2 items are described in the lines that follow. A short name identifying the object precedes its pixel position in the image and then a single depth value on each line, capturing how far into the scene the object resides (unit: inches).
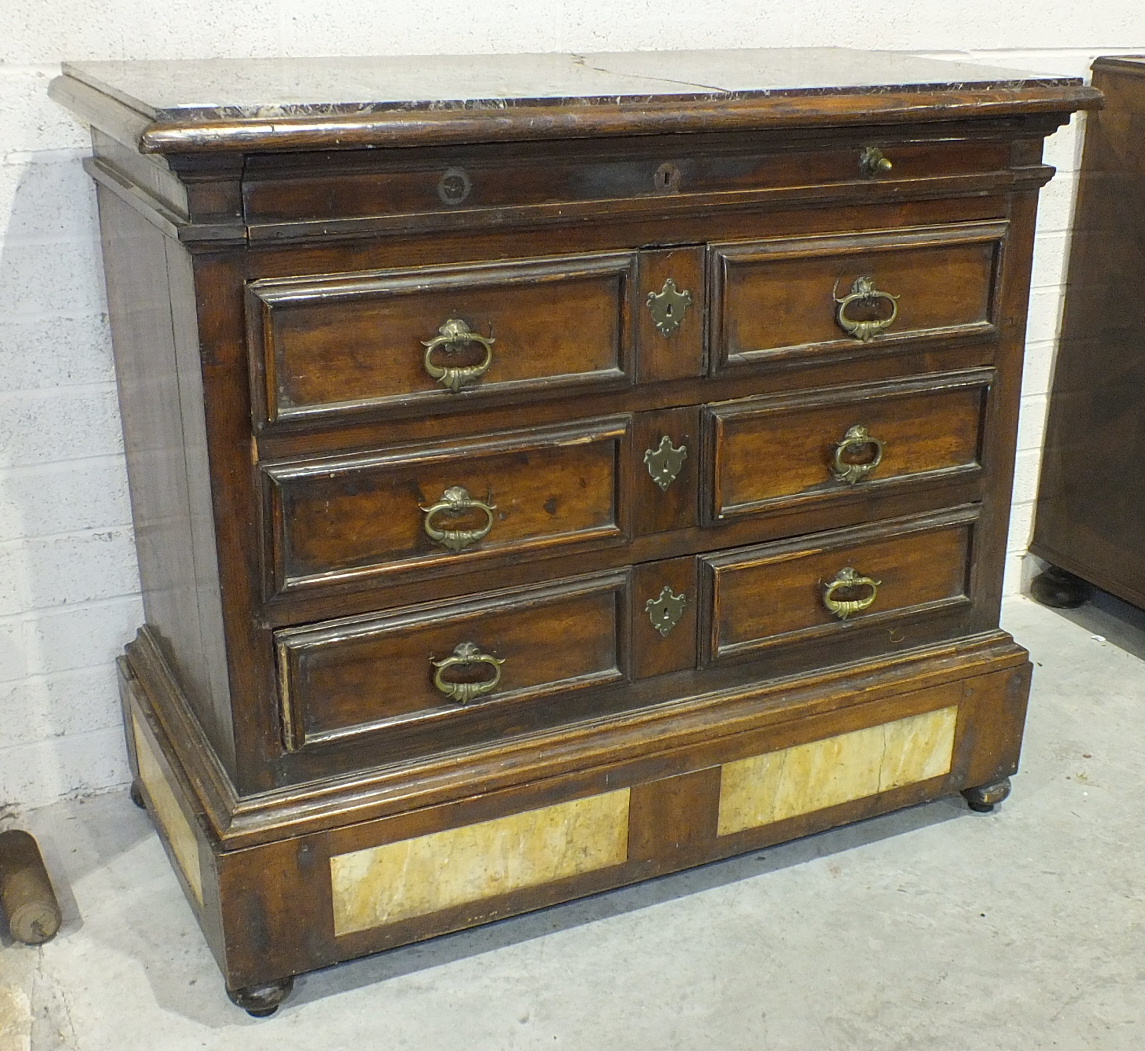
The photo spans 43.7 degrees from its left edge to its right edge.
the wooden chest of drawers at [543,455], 64.9
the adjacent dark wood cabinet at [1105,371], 106.6
